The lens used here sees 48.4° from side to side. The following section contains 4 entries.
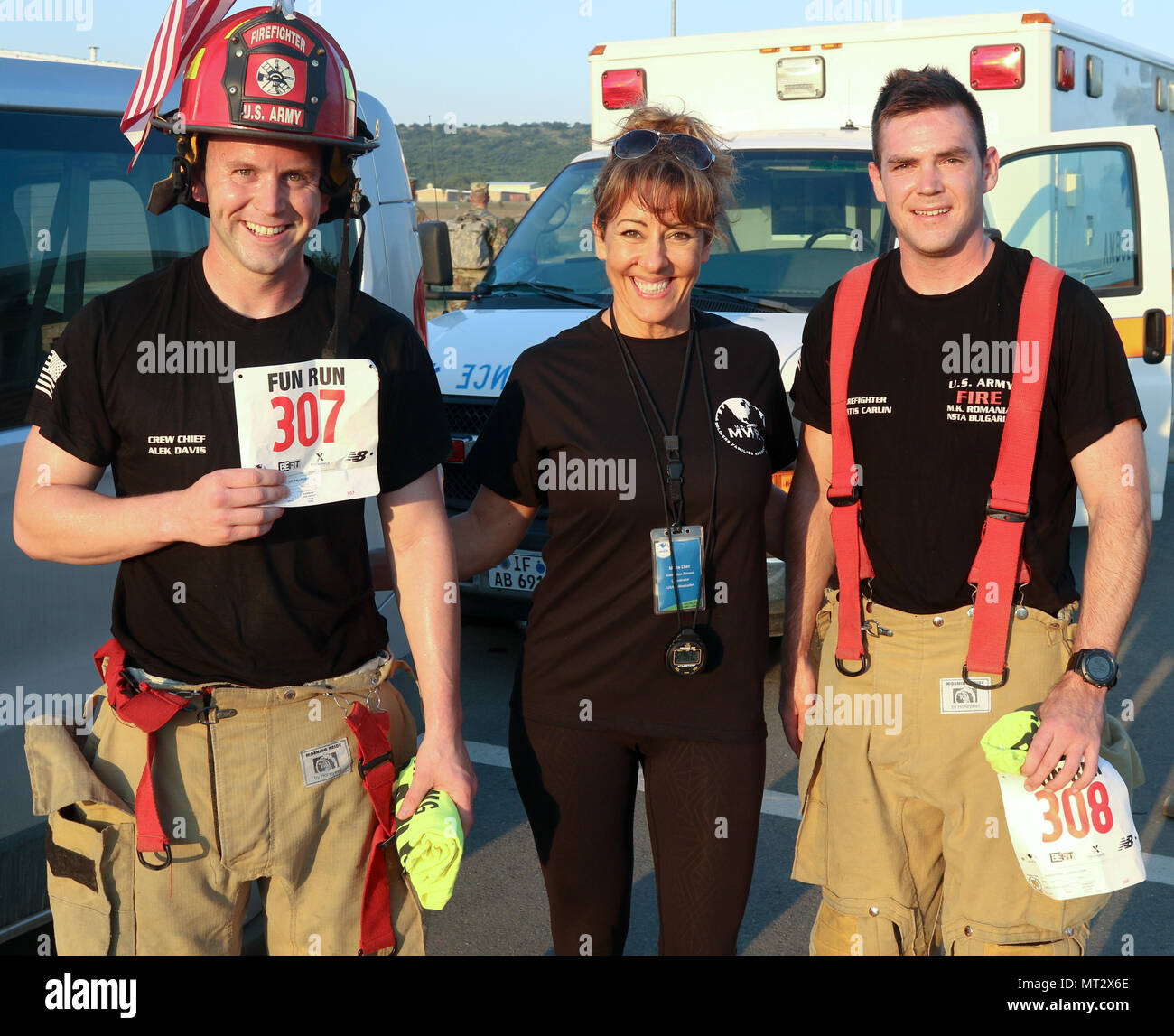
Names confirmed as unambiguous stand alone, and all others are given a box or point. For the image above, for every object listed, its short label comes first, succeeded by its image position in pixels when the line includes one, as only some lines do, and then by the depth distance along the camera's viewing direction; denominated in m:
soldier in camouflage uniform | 18.98
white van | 3.04
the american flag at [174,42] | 2.33
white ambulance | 5.81
